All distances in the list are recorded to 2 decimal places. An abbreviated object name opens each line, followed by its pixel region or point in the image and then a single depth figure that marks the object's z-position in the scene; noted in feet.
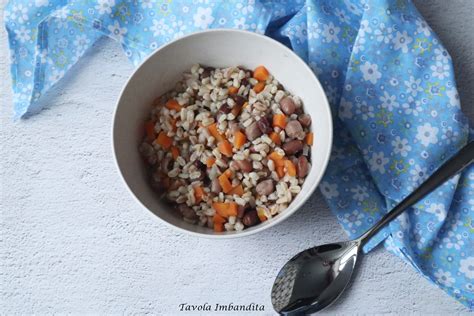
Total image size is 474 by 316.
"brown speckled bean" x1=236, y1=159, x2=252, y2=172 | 1.85
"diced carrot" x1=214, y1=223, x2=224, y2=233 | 1.85
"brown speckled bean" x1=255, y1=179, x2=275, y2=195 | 1.85
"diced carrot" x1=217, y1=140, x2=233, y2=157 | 1.88
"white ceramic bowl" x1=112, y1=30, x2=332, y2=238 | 1.80
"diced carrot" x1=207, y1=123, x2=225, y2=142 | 1.90
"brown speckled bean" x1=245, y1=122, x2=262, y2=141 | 1.86
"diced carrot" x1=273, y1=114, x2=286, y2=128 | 1.88
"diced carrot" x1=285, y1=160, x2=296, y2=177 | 1.85
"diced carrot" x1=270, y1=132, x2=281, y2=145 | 1.87
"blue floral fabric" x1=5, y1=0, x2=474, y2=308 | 1.93
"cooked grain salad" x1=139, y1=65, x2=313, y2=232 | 1.85
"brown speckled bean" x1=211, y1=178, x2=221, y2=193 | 1.86
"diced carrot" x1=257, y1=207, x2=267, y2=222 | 1.85
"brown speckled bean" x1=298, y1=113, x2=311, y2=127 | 1.89
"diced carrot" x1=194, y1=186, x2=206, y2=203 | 1.87
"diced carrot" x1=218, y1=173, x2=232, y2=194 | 1.86
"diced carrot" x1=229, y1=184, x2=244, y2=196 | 1.87
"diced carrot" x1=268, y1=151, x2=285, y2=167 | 1.86
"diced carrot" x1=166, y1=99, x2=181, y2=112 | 1.93
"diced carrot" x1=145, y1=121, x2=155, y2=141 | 1.93
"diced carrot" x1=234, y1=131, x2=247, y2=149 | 1.87
